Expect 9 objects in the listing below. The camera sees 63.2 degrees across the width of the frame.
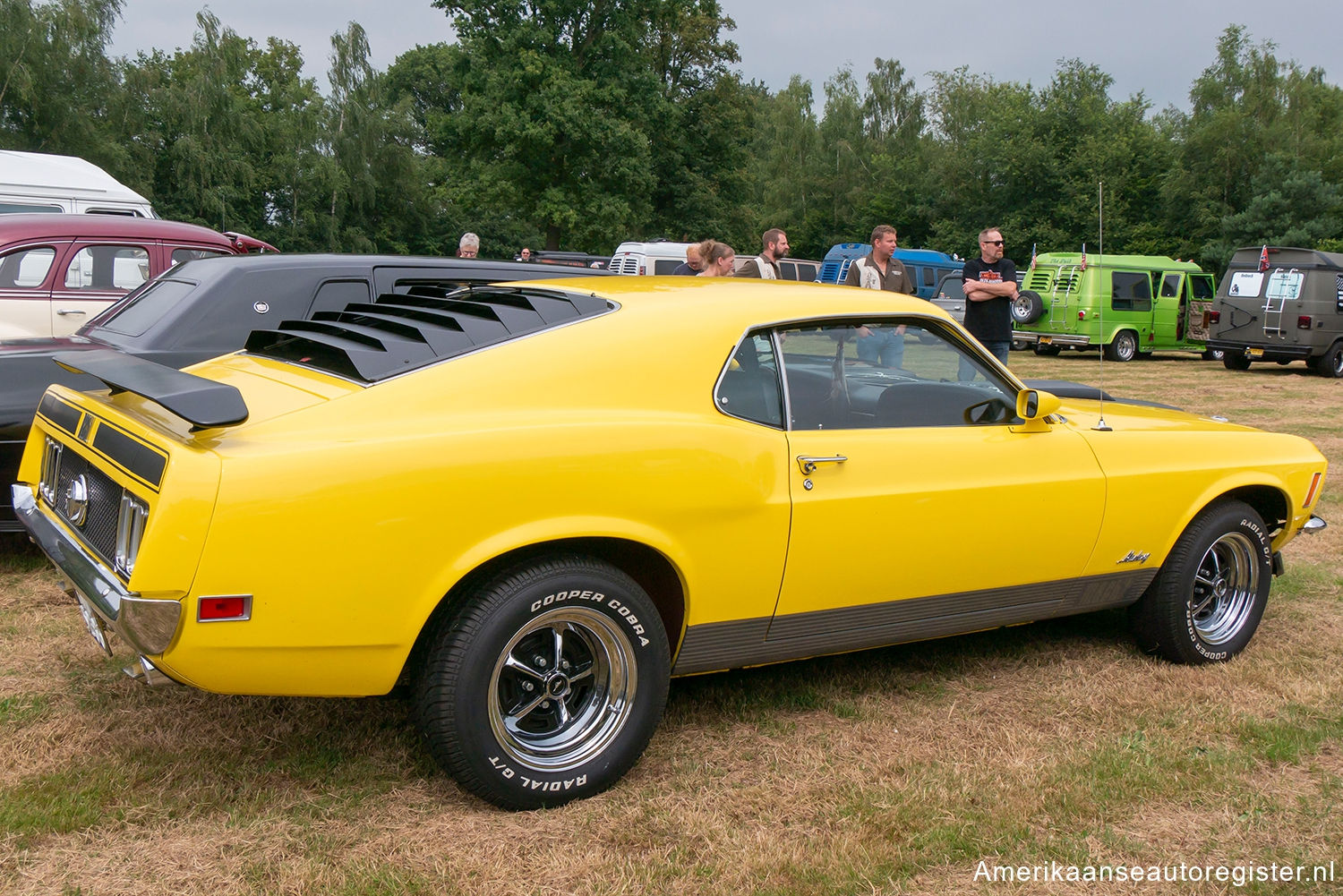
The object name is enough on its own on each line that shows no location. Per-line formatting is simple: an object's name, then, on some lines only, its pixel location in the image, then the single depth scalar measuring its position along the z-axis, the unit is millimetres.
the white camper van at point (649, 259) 24094
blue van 27769
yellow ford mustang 2611
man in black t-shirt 7832
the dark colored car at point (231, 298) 5535
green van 20781
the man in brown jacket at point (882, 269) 8047
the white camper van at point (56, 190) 12812
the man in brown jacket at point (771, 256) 8844
